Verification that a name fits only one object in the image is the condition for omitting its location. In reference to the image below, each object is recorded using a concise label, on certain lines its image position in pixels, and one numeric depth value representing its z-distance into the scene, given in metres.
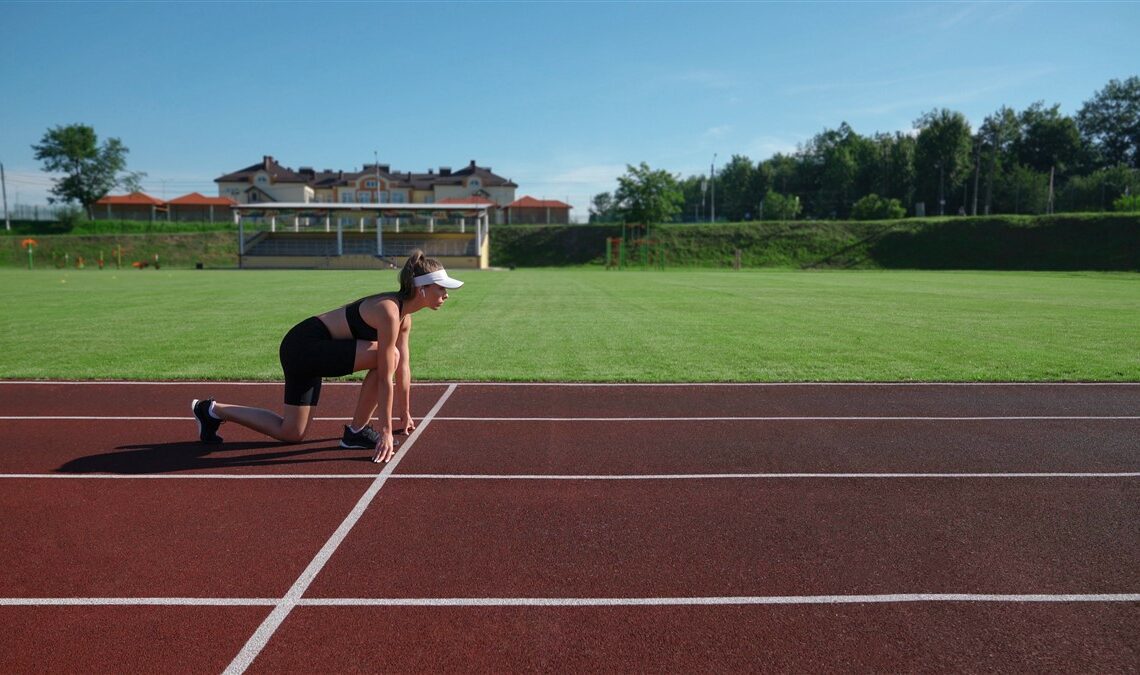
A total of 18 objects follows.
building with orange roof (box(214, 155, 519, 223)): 104.19
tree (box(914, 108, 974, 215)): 91.81
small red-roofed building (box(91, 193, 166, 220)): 94.62
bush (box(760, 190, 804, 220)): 95.06
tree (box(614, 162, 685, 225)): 79.00
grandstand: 64.31
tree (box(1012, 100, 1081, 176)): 97.00
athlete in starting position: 6.18
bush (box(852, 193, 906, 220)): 83.41
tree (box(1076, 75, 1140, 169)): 103.19
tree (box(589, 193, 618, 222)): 90.56
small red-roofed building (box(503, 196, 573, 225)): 96.25
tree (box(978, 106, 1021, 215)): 96.56
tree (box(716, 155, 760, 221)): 116.19
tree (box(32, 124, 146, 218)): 88.56
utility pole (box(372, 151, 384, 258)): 63.53
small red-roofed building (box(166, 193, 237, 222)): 97.12
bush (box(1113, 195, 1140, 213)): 71.75
